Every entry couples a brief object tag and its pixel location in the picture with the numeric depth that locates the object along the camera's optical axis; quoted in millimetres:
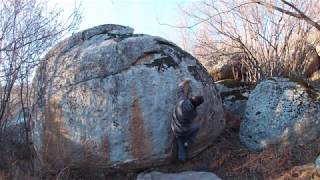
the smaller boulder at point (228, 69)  6774
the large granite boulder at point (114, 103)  4144
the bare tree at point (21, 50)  4787
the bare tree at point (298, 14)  4579
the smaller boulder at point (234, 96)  5227
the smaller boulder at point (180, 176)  4019
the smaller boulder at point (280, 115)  4332
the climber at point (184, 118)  4042
